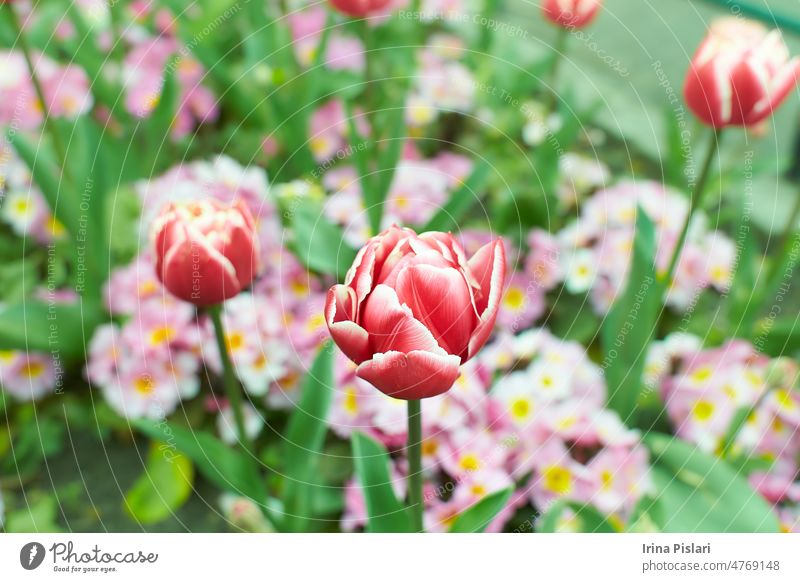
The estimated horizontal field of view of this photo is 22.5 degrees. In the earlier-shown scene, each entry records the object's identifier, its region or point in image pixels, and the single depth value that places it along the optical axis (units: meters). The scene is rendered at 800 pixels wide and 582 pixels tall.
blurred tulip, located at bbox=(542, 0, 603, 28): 1.07
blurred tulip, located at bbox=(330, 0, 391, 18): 1.04
